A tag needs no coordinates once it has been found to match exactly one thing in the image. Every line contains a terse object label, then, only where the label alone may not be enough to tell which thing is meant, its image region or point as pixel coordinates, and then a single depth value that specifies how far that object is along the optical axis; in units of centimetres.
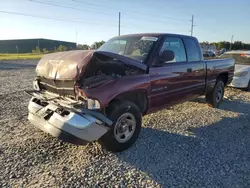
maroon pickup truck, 305
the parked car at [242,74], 845
